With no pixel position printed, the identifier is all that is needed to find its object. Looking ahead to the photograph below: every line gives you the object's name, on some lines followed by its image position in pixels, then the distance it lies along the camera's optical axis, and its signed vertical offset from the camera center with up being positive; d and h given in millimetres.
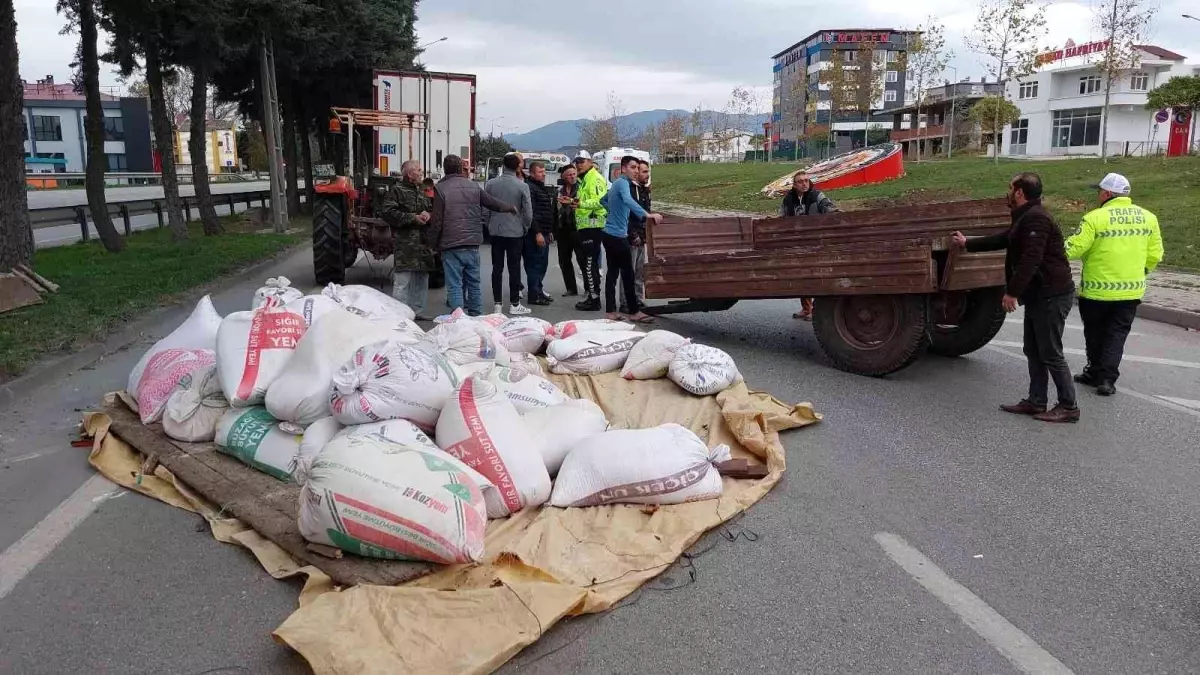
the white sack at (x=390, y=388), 4367 -1029
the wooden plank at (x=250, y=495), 3482 -1501
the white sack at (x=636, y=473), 4184 -1368
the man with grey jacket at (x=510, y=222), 9789 -457
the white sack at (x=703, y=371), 5973 -1274
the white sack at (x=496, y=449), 4082 -1240
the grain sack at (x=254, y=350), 4891 -966
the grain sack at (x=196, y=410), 5012 -1306
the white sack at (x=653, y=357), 6359 -1253
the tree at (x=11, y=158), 11078 +237
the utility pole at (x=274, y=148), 20672 +720
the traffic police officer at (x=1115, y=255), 6254 -501
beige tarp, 2934 -1524
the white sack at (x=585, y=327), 7031 -1154
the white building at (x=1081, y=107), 54594 +4816
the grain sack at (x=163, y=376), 5332 -1205
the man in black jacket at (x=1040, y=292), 5891 -722
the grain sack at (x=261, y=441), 4555 -1366
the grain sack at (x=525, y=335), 7102 -1233
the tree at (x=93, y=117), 14297 +1025
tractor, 11930 -640
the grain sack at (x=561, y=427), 4461 -1251
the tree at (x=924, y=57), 40969 +5836
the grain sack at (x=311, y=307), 5863 -848
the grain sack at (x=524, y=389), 5000 -1195
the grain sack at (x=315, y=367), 4633 -1002
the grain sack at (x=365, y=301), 6711 -933
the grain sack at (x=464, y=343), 5473 -1009
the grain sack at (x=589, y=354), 6637 -1286
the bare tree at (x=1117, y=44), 31625 +5053
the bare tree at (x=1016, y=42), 33350 +5204
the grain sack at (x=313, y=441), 4305 -1274
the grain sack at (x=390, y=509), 3469 -1286
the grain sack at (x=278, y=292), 5875 -762
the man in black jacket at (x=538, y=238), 10477 -681
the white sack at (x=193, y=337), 5789 -1058
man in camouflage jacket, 9234 -502
